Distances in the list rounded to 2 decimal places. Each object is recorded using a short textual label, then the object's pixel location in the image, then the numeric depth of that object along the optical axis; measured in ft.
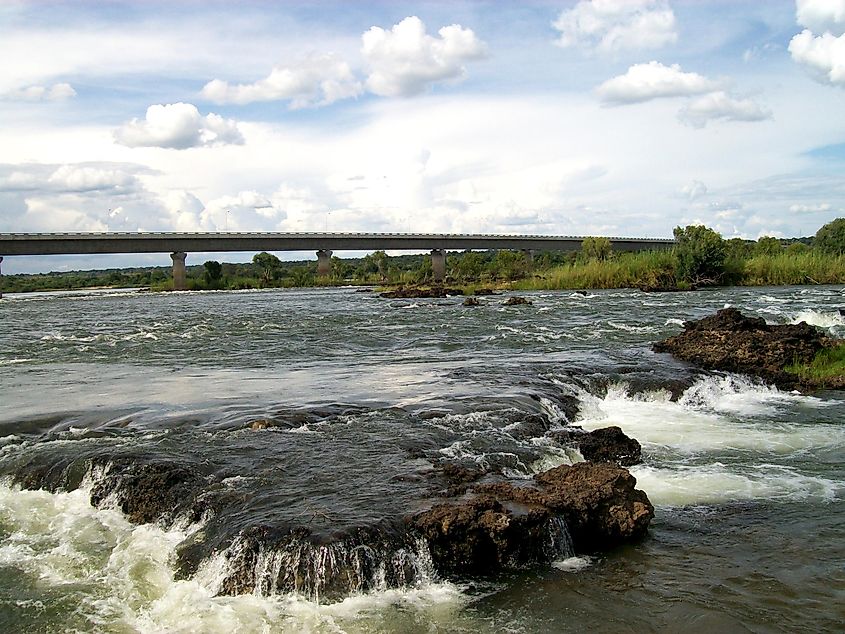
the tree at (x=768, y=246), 293.31
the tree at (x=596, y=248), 329.93
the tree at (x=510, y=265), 315.58
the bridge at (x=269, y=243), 271.28
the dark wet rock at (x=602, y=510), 30.22
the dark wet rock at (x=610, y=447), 41.42
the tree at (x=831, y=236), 319.18
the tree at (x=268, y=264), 429.38
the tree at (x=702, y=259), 227.40
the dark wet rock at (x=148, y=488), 33.76
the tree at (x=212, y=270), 392.47
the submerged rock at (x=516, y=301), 168.53
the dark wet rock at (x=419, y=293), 222.48
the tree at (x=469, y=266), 364.79
